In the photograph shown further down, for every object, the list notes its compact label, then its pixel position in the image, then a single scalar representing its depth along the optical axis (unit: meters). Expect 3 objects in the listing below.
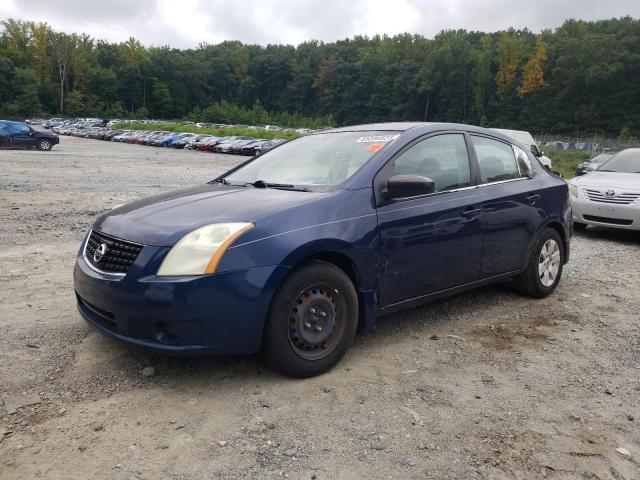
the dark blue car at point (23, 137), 28.05
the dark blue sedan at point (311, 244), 3.14
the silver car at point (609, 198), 8.13
